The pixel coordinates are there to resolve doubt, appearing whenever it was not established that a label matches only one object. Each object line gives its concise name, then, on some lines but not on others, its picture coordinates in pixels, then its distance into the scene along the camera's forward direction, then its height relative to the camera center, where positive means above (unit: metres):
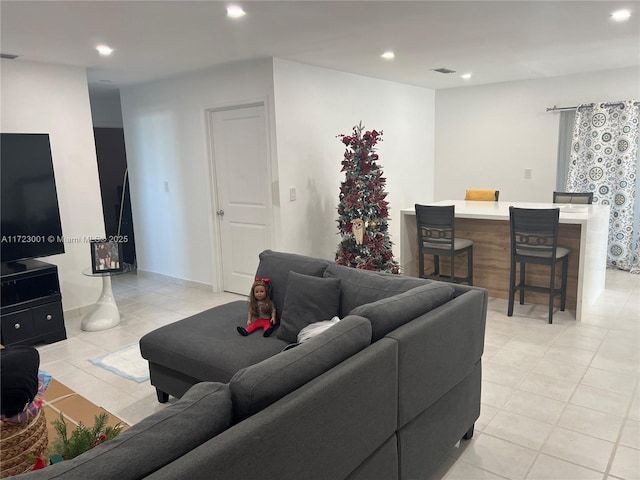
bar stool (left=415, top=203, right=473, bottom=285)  4.55 -0.74
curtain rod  5.78 +0.63
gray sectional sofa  1.24 -0.75
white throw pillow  2.43 -0.85
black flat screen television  3.95 -0.23
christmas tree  4.83 -0.45
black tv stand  3.88 -1.09
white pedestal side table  4.42 -1.32
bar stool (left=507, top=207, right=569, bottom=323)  4.04 -0.74
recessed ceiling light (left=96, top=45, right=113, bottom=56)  3.87 +0.98
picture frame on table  4.38 -0.78
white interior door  4.95 -0.26
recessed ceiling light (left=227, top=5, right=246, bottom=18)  2.94 +0.97
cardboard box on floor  2.01 -1.06
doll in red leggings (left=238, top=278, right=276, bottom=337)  2.88 -0.87
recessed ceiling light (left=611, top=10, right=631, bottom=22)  3.36 +1.00
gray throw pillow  2.71 -0.79
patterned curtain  5.79 -0.12
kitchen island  4.25 -0.86
